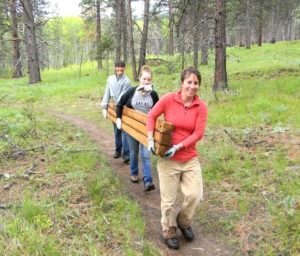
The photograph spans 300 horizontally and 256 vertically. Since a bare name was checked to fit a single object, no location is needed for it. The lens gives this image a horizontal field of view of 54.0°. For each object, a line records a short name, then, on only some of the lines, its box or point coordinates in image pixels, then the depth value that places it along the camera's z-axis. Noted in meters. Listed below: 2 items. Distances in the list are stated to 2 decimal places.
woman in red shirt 3.42
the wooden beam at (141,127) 3.41
